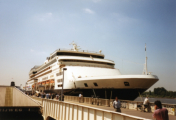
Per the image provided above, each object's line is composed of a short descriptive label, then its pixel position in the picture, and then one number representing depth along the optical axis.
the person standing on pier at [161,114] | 5.23
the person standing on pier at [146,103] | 14.42
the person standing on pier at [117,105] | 11.07
